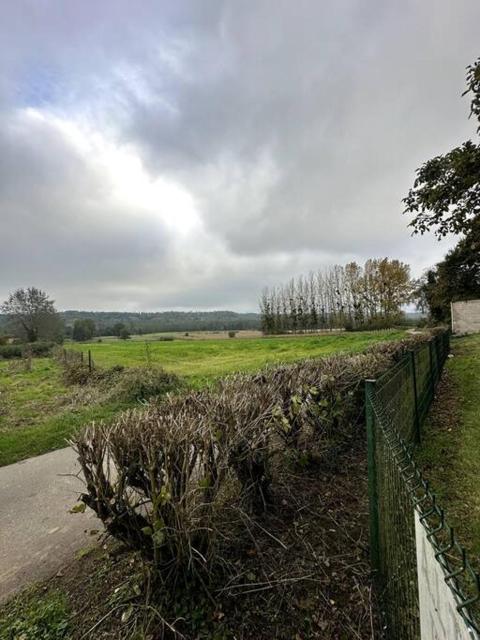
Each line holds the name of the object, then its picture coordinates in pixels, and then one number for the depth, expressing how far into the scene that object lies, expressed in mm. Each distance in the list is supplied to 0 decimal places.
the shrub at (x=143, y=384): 9121
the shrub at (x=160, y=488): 1957
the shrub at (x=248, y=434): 2486
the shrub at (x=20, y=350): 29484
